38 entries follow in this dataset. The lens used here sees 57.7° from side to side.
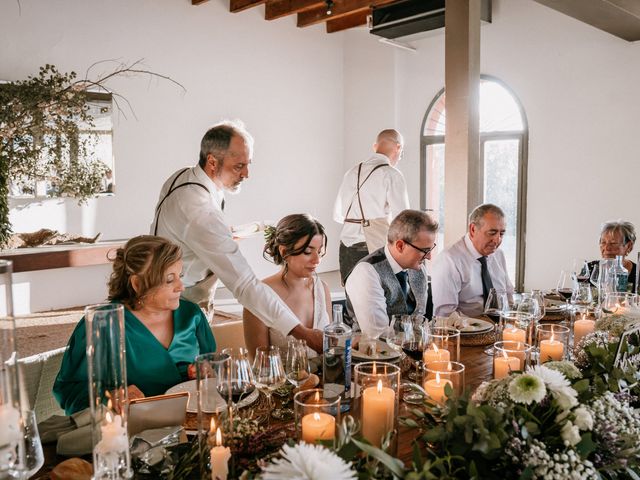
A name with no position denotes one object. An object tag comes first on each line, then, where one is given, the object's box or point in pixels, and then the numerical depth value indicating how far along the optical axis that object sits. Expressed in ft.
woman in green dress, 6.04
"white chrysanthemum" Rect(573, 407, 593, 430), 3.68
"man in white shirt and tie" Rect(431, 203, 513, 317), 10.77
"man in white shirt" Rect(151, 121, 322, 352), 7.86
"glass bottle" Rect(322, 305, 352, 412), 5.44
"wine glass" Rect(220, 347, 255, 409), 4.62
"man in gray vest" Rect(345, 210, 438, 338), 9.30
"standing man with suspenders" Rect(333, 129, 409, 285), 17.84
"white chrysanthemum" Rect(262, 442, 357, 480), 2.73
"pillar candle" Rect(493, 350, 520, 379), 5.13
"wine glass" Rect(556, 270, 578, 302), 9.70
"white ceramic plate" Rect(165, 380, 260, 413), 3.53
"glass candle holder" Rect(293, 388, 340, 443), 3.73
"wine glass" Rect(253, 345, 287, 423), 5.33
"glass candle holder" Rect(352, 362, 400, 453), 4.00
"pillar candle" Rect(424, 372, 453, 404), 4.46
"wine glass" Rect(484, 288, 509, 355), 8.05
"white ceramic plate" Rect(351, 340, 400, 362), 6.39
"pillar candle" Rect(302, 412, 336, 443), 3.73
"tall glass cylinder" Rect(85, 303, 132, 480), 3.30
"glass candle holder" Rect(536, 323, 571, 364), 6.16
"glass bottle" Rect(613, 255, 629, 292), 9.77
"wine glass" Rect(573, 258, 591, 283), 10.48
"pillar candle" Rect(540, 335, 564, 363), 6.16
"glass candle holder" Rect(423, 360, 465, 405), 4.37
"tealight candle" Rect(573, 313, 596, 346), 7.07
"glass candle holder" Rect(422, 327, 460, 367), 5.83
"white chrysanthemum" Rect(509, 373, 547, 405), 3.73
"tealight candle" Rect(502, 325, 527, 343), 6.70
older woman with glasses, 12.16
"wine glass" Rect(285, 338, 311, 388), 5.56
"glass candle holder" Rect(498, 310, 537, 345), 6.70
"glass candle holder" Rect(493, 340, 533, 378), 5.12
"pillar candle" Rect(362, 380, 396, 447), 4.01
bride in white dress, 8.33
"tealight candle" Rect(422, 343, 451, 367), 5.82
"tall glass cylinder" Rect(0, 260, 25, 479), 2.78
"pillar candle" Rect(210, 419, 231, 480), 3.51
